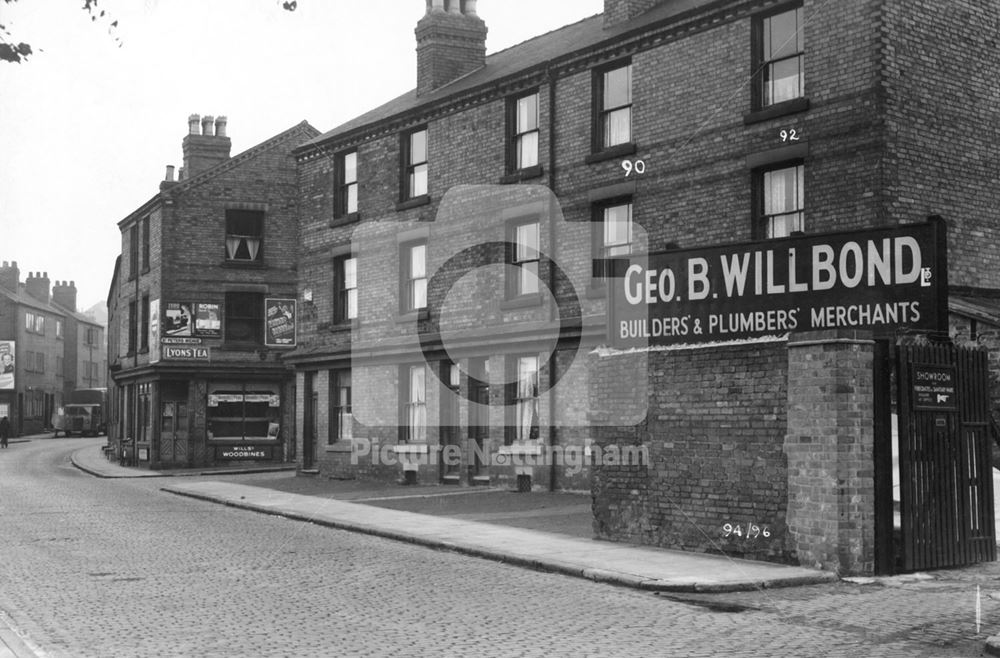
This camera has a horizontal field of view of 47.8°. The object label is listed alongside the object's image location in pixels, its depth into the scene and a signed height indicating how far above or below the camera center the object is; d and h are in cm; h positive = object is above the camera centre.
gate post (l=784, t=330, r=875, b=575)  1194 -46
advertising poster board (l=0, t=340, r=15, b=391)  7506 +288
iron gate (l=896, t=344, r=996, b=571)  1209 -55
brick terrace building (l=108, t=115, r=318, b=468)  3862 +338
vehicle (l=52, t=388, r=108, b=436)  7462 -32
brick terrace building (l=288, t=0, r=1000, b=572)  1315 +369
